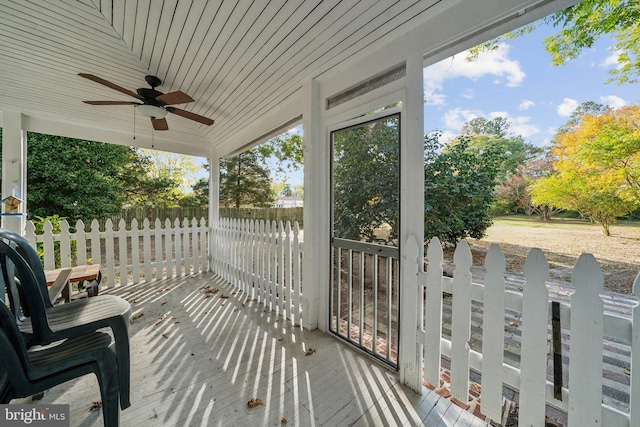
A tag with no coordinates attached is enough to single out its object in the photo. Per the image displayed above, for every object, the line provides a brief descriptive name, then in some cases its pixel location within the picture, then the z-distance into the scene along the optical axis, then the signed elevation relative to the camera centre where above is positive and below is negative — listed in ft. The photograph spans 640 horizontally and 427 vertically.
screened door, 6.92 -0.64
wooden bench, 6.94 -2.33
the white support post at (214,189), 16.97 +1.74
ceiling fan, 8.03 +3.98
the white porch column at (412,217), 5.77 -0.08
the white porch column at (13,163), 10.99 +2.33
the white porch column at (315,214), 8.61 -0.02
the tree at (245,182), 29.31 +3.83
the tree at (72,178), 21.04 +3.32
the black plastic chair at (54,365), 3.42 -2.39
